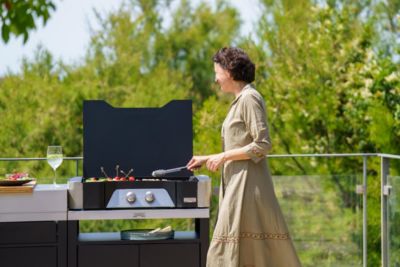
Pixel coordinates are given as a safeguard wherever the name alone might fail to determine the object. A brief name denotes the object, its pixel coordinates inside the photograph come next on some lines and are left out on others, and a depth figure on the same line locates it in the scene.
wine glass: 7.96
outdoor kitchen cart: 7.69
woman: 7.11
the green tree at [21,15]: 4.95
